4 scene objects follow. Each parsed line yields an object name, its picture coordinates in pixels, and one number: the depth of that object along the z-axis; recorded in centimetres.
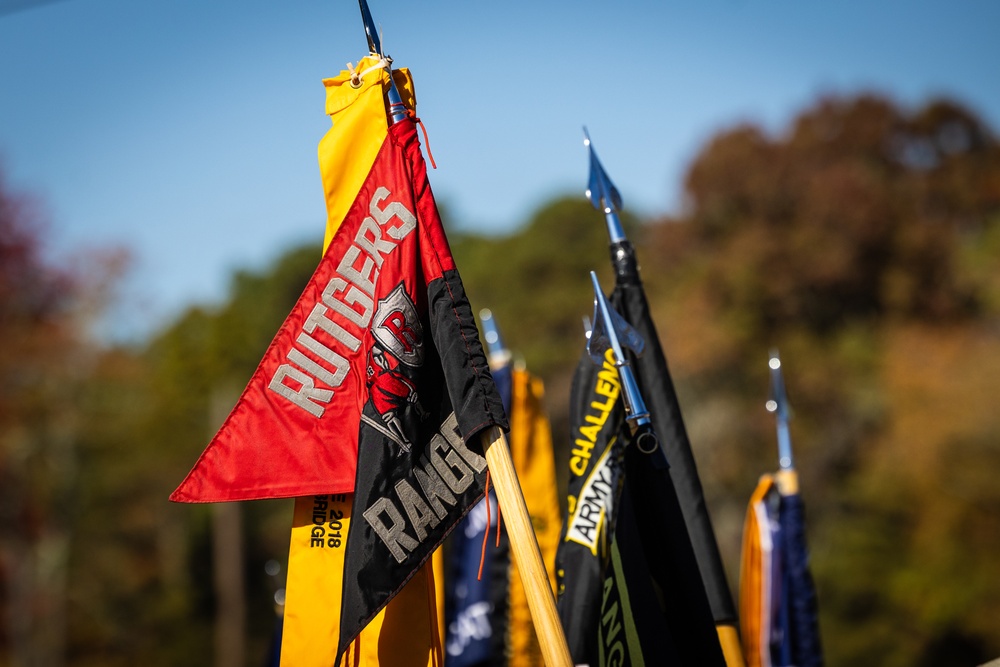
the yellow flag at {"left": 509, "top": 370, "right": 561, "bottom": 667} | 881
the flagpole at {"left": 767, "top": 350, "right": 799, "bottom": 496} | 909
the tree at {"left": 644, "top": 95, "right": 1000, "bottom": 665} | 2598
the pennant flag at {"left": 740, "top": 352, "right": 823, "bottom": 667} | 869
